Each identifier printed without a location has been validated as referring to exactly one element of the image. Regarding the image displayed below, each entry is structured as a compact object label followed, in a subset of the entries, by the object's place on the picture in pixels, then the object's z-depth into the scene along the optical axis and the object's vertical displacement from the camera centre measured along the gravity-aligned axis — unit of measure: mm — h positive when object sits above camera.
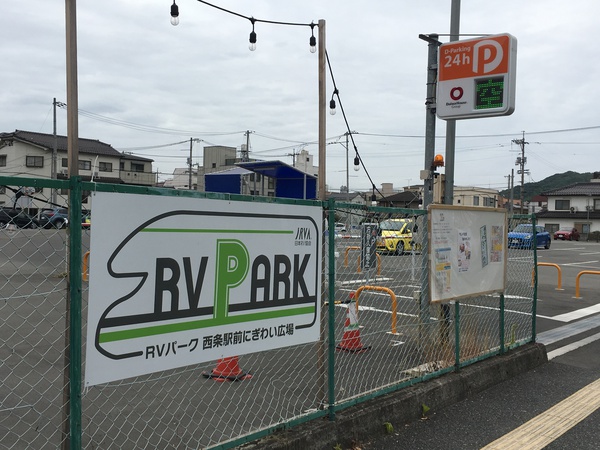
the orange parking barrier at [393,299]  6865 -1230
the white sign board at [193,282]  2391 -412
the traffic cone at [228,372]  4938 -1611
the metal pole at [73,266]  2324 -294
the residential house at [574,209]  55250 +498
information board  4535 -389
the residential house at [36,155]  40906 +3867
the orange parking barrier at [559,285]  13469 -1914
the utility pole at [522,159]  59169 +6283
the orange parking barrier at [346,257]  5687 -656
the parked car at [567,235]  51062 -2171
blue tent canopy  13377 +785
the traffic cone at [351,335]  6233 -1542
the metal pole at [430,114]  6266 +1190
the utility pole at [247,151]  51772 +5540
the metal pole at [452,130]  6461 +1015
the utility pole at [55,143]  30400 +3667
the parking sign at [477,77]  5676 +1525
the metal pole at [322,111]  3856 +750
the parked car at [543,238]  33469 -1677
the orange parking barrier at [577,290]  12273 -1850
